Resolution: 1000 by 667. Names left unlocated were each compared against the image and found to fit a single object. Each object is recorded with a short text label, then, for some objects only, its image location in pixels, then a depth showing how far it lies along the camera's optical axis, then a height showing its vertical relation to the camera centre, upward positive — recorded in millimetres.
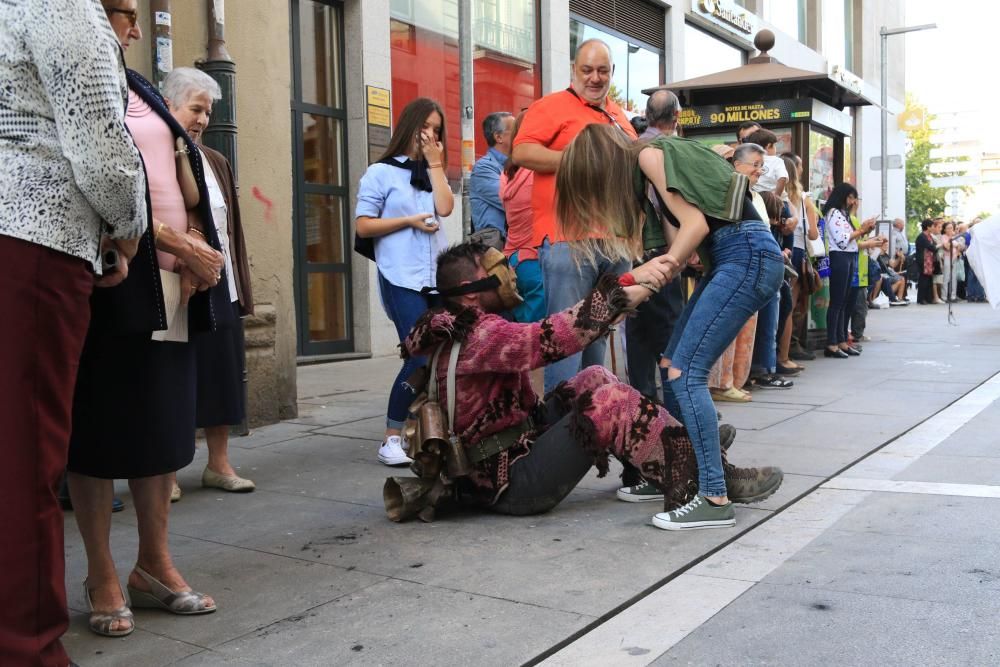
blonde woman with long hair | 3820 +153
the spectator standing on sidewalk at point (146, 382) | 2834 -276
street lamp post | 26333 +4382
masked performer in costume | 3936 -569
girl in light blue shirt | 5402 +305
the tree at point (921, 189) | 57875 +4203
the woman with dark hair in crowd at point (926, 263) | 21203 +56
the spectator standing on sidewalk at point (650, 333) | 5383 -315
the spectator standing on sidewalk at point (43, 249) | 2271 +78
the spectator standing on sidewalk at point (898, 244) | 20875 +450
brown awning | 10406 +1837
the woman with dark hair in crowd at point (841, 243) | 10023 +231
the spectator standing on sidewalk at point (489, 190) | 6484 +526
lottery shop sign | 10461 +1554
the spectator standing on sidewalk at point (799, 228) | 8734 +348
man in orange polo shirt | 4902 +568
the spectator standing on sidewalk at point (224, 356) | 4539 -335
